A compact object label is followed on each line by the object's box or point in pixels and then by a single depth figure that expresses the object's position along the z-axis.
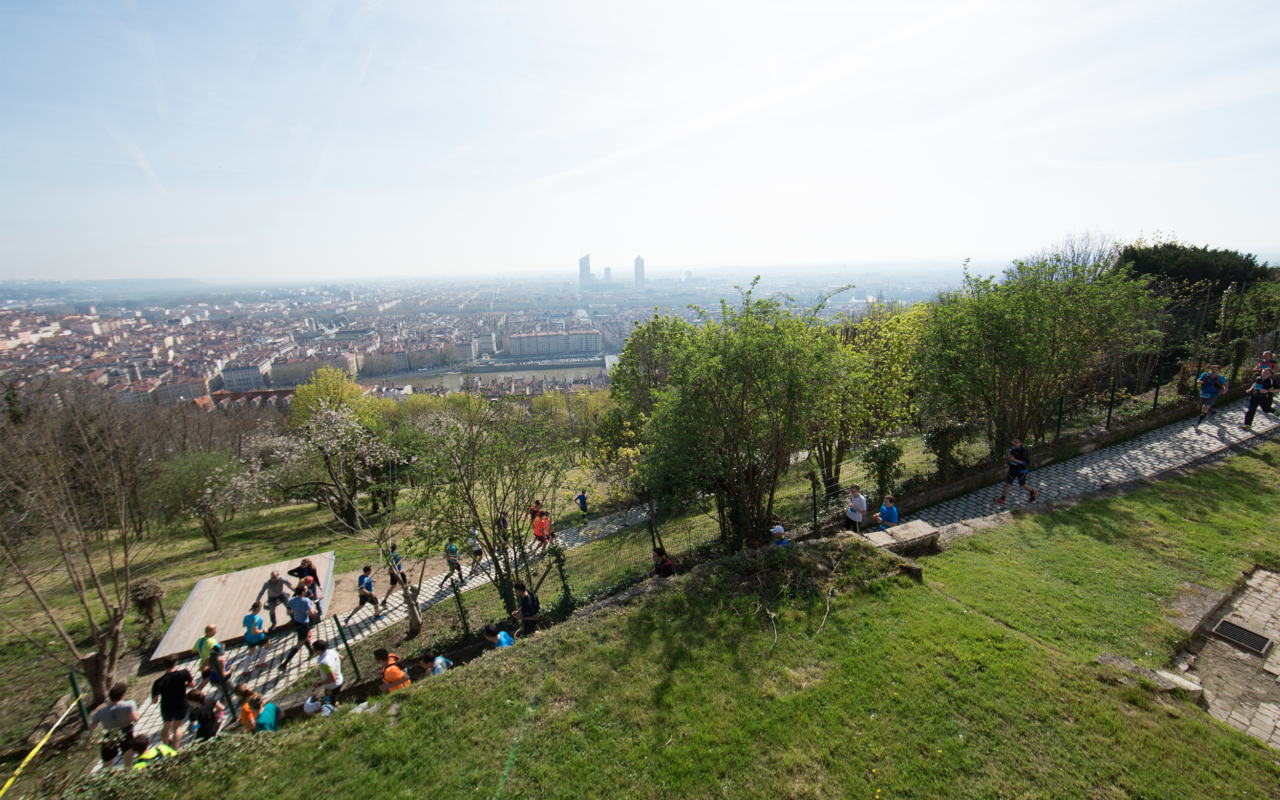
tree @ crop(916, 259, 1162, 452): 12.48
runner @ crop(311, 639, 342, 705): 7.37
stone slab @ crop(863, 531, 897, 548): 8.90
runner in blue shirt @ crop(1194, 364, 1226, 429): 13.95
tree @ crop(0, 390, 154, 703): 7.65
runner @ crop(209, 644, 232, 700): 7.84
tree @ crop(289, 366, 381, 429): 30.19
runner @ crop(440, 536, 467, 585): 9.58
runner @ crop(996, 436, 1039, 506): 11.36
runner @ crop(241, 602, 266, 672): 10.23
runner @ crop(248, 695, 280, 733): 6.76
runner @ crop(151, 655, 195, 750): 7.15
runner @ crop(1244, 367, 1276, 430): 13.31
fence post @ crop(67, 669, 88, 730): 7.30
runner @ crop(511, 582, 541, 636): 8.62
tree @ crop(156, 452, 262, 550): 17.77
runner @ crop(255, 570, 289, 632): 11.24
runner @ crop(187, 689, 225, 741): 7.32
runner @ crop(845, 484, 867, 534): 9.93
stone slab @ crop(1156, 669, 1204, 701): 5.40
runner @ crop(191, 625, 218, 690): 8.64
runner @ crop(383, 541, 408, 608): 9.95
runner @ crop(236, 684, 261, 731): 7.10
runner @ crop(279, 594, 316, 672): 10.06
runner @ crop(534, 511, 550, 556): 11.39
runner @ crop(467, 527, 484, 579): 11.97
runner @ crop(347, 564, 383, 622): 11.66
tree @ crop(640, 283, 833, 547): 9.32
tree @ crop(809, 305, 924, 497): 10.10
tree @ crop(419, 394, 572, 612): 9.62
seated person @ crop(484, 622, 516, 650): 8.09
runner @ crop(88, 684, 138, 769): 6.59
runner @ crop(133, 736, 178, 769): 6.09
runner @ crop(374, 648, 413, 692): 7.26
